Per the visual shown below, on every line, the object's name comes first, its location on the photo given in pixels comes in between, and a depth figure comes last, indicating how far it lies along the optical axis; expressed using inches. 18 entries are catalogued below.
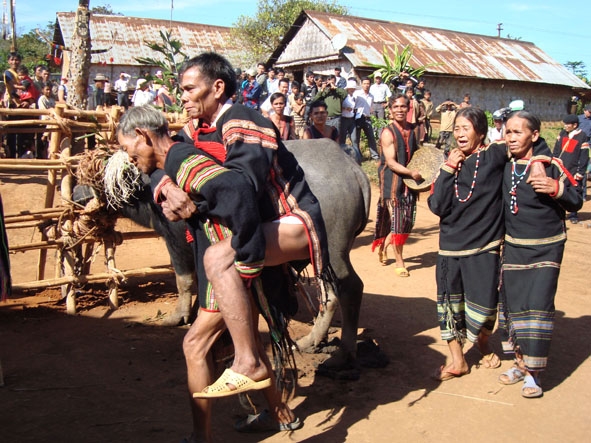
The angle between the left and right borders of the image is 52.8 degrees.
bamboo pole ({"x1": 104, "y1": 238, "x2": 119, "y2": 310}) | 212.1
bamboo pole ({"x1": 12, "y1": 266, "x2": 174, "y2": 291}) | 202.5
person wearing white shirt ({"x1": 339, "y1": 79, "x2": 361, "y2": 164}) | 504.4
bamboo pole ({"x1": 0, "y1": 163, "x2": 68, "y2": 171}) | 205.2
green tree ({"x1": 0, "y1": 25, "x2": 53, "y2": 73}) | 1180.5
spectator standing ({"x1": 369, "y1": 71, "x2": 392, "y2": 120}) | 638.5
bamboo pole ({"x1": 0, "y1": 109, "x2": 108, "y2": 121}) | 204.2
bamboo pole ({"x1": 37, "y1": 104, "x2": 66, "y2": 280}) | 212.2
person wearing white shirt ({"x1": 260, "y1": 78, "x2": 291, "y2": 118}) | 411.8
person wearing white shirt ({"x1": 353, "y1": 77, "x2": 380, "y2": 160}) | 532.1
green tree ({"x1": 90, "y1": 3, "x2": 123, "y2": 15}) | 1910.2
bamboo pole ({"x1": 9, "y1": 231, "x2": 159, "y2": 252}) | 203.9
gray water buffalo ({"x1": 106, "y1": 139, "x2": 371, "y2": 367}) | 170.2
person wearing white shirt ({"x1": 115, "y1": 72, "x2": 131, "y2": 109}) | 683.4
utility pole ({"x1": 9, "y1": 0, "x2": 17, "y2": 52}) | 1056.3
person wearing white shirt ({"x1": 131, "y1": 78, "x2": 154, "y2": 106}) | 534.8
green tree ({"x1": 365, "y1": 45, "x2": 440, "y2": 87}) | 712.4
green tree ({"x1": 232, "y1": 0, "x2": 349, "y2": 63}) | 1245.7
